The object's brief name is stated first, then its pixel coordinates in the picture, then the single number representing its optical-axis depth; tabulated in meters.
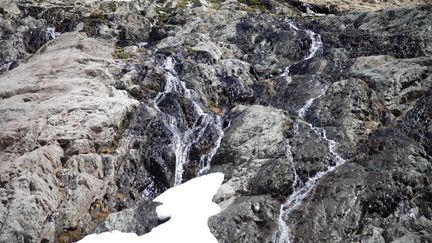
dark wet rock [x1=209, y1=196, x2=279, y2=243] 21.38
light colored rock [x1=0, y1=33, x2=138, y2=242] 22.42
